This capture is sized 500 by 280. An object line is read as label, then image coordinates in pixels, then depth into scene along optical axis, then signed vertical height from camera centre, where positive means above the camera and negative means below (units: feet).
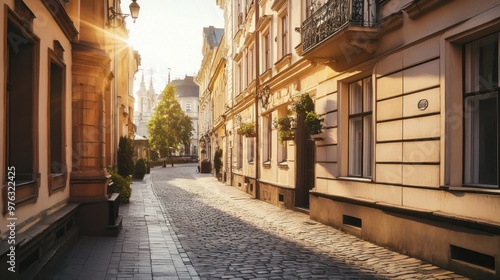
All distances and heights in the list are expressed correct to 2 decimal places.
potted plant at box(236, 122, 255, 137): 66.23 +2.36
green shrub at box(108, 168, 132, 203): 50.65 -4.37
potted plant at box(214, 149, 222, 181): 107.34 -3.40
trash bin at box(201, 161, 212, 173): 137.90 -5.64
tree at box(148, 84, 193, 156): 229.66 +10.21
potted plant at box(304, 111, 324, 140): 40.04 +1.85
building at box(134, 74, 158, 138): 343.73 +31.22
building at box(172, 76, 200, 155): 314.35 +31.89
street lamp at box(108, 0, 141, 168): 62.82 +6.16
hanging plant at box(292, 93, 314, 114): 43.83 +3.84
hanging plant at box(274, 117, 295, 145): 47.91 +1.83
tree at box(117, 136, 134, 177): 65.72 -1.77
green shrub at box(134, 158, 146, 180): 106.36 -5.04
